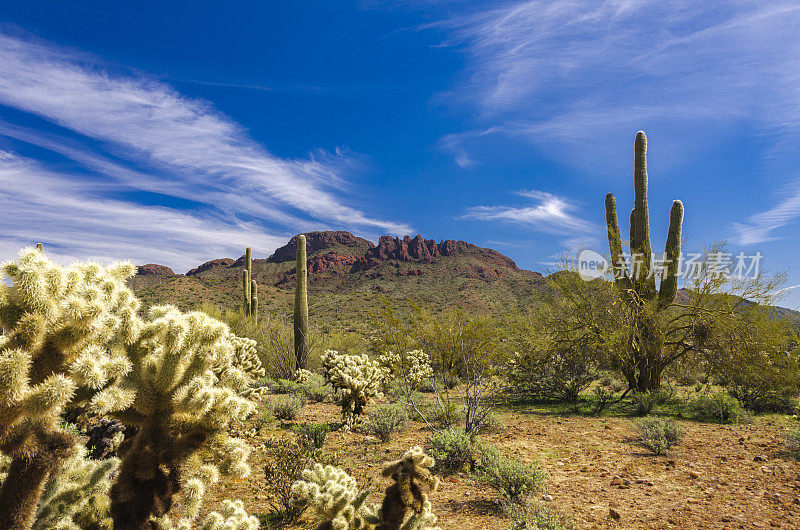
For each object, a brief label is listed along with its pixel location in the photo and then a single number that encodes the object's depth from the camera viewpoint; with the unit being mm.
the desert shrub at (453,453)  6414
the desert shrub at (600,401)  11105
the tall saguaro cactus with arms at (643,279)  12727
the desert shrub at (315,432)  6993
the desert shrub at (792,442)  7270
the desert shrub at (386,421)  7926
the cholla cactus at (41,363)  2134
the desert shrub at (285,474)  4652
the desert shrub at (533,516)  4211
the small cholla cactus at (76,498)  2736
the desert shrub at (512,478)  5199
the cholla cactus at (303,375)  12750
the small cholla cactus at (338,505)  3053
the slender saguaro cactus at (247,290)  20522
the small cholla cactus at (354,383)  8672
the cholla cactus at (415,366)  13027
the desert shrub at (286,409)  9344
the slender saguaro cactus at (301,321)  14805
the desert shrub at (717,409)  10164
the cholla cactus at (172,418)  2559
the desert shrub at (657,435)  7395
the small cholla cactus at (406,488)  2643
